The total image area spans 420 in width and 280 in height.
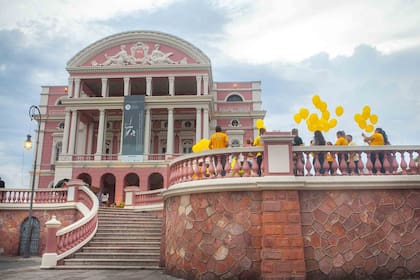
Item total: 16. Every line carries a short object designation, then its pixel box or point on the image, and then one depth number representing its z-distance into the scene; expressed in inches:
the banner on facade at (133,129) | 1168.2
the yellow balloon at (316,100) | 451.5
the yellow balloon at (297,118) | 449.2
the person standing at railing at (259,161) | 290.8
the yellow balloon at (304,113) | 451.1
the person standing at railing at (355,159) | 285.1
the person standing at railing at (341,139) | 327.6
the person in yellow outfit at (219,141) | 346.9
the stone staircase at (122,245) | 407.8
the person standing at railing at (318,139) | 343.3
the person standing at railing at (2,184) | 634.2
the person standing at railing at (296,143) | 287.0
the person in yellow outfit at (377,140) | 291.9
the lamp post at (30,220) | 557.3
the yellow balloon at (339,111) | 441.4
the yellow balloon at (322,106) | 450.0
